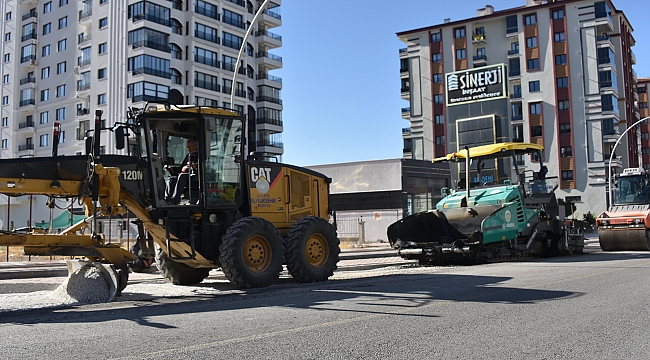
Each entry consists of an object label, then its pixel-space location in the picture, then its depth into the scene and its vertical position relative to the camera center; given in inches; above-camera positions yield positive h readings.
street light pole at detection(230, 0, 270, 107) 695.1 +184.4
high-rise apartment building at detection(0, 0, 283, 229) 2298.2 +690.0
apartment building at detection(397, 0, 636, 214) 2440.9 +588.4
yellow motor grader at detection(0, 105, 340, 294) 374.0 +20.9
